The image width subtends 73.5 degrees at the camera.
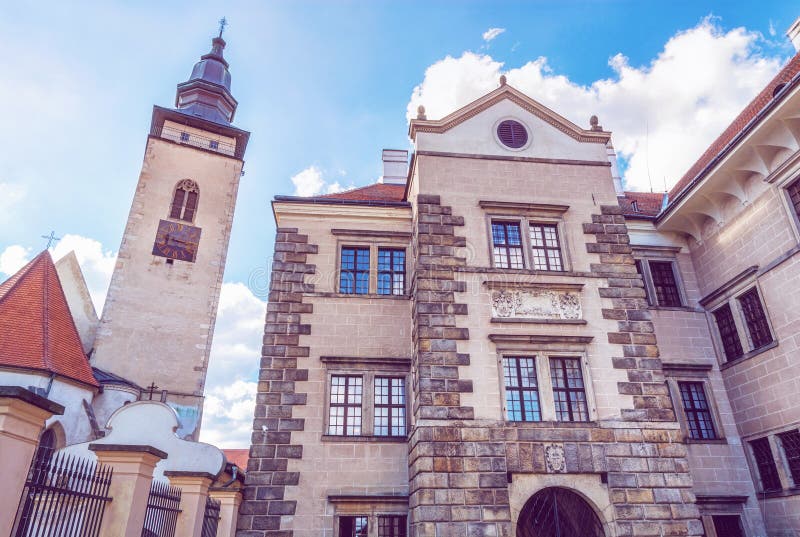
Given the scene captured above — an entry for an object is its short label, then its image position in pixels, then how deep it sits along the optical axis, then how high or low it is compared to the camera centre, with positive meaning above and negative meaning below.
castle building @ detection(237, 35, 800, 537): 11.53 +4.51
